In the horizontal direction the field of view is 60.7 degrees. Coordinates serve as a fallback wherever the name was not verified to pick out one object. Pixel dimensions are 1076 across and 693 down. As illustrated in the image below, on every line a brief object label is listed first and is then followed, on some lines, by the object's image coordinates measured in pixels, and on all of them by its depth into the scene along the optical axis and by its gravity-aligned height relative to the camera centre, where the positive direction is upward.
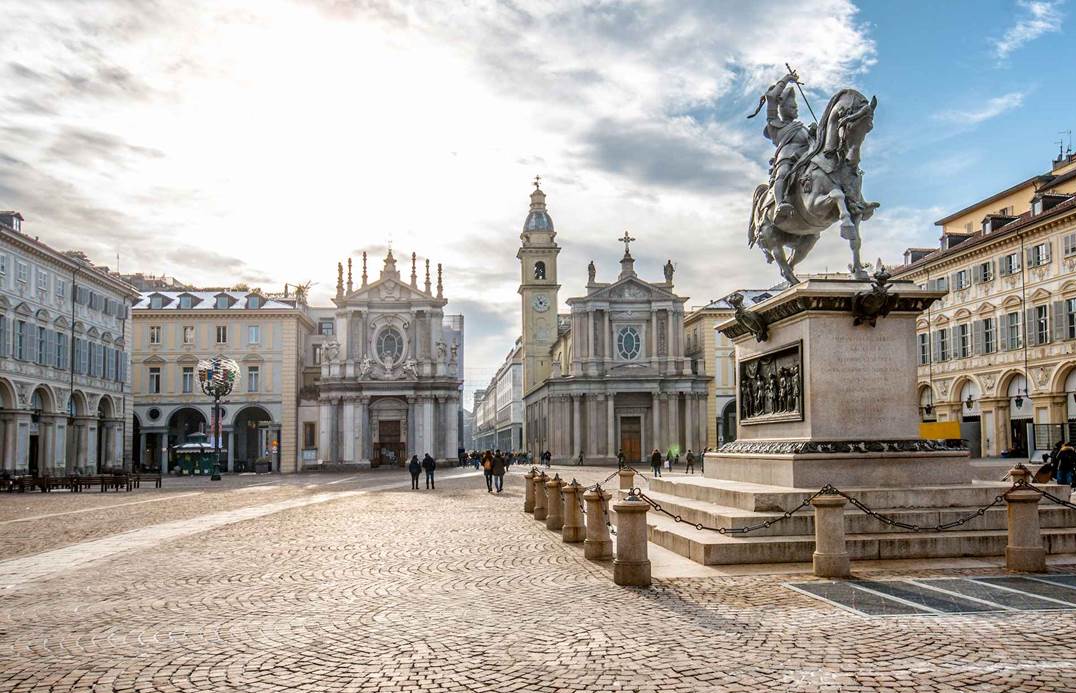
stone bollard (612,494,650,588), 10.09 -1.51
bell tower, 91.94 +12.30
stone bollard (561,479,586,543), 14.97 -1.78
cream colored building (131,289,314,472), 68.38 +3.09
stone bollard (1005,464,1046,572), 10.30 -1.46
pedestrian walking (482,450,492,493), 33.52 -2.15
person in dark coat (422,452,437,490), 36.83 -2.20
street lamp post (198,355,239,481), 49.41 +1.93
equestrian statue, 13.45 +3.53
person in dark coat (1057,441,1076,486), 22.58 -1.40
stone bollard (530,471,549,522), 19.88 -1.97
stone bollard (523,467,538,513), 22.53 -2.14
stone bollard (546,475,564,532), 17.52 -1.86
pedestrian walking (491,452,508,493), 32.69 -2.09
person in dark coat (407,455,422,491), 36.72 -2.35
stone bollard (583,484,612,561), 12.51 -1.67
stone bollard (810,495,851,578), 10.08 -1.46
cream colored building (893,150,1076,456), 40.66 +4.35
